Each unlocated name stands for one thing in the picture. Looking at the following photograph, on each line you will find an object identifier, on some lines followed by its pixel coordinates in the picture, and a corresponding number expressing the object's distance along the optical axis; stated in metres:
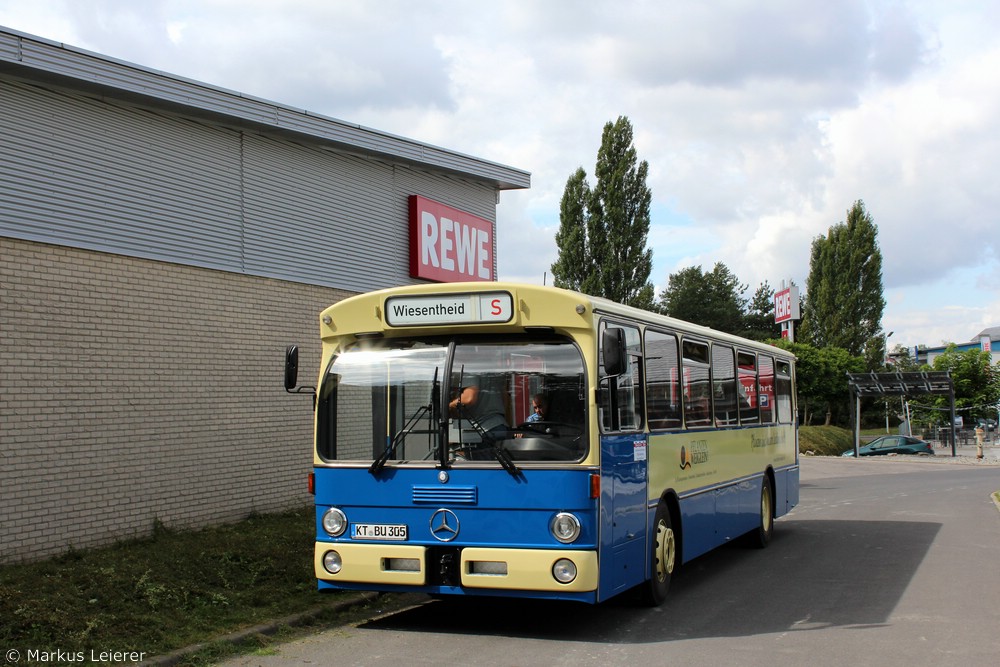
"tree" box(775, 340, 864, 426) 59.56
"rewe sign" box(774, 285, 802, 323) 62.28
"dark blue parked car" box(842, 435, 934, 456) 46.25
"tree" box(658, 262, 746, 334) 94.12
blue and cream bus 8.07
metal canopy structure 44.03
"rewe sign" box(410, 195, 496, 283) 18.25
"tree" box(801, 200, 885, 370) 67.88
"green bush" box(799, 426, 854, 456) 47.25
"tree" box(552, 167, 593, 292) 50.22
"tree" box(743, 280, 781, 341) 93.88
